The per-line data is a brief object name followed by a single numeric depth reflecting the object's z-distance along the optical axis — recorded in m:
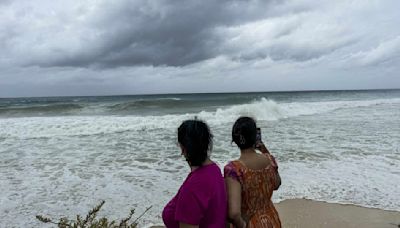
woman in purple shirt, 1.76
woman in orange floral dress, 2.14
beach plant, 2.68
